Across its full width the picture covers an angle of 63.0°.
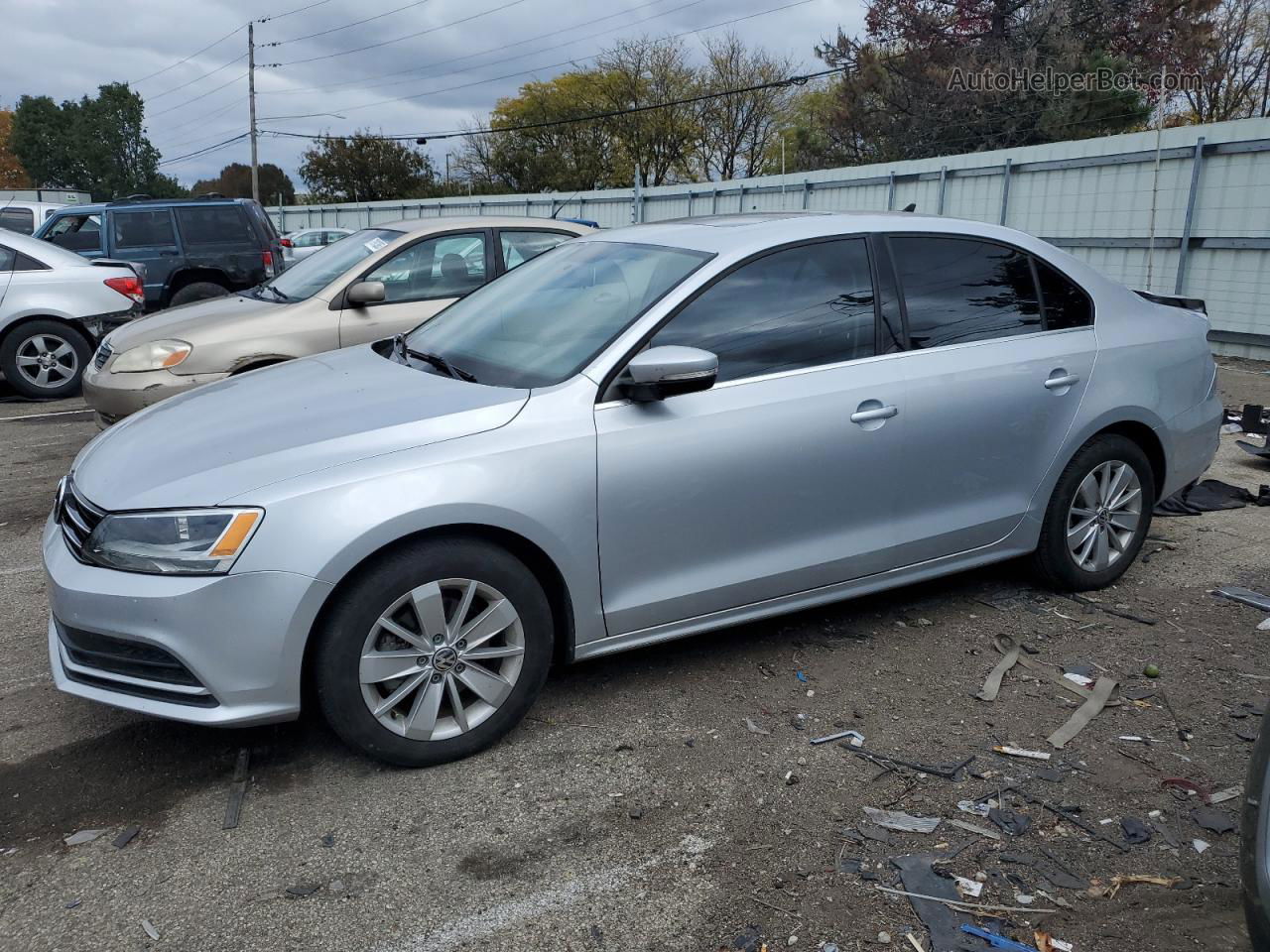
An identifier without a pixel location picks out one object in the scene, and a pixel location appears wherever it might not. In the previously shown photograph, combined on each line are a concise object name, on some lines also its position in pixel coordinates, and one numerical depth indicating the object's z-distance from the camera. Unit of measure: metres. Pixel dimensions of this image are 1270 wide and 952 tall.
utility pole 48.66
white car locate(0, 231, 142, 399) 9.84
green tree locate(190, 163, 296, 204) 83.50
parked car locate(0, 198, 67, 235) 16.28
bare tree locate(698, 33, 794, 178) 51.03
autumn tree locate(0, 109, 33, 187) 84.50
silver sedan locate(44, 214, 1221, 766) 2.99
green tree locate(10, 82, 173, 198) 84.38
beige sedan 6.56
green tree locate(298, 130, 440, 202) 62.84
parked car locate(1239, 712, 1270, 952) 1.94
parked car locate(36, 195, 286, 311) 12.93
